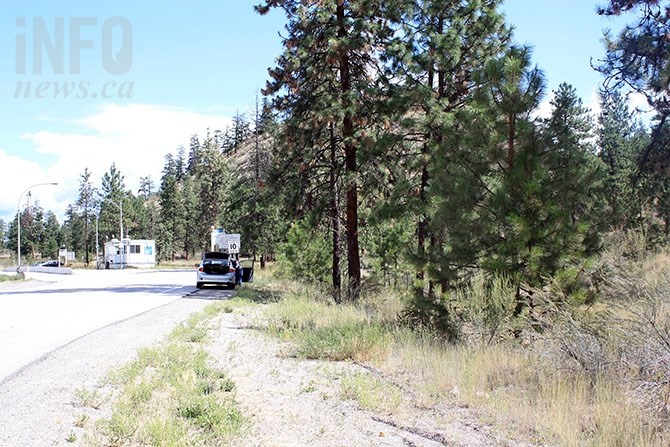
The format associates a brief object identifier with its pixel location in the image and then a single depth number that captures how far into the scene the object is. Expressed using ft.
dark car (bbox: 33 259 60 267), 267.76
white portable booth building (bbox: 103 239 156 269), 227.81
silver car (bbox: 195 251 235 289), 87.40
